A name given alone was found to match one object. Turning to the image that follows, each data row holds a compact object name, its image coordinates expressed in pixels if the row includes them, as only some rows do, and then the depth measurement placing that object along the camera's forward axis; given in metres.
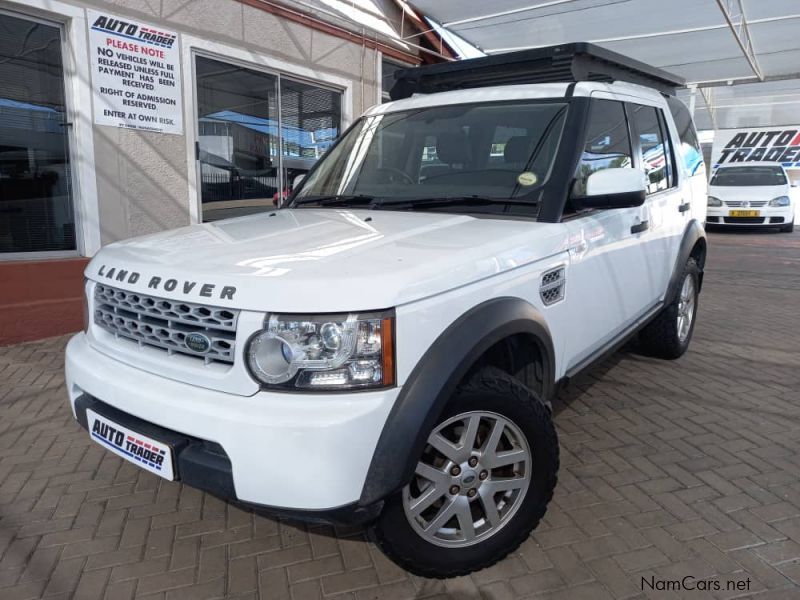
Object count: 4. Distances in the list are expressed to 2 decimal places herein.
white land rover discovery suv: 1.86
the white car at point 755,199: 15.07
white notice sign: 5.39
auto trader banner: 20.41
